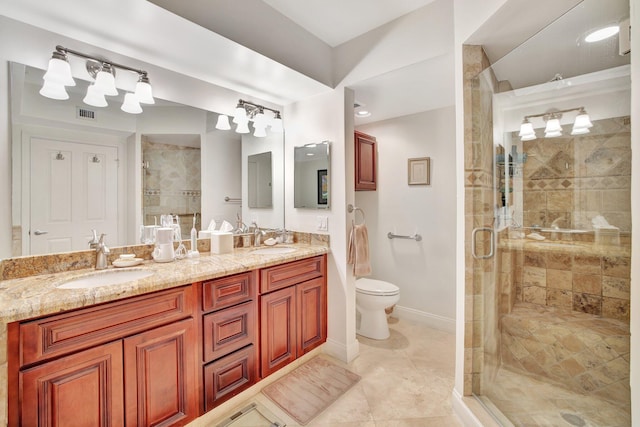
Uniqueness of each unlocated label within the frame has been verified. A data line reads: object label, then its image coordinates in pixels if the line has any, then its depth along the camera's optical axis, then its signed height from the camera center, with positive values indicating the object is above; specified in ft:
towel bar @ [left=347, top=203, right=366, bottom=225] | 7.51 +0.15
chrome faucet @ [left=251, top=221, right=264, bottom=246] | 8.11 -0.60
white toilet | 8.27 -2.84
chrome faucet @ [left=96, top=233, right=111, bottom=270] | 5.23 -0.76
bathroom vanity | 3.41 -1.98
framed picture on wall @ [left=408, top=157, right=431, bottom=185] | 9.39 +1.47
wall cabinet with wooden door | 9.07 +1.79
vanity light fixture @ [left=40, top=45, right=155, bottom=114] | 4.88 +2.56
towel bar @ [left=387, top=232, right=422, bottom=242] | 9.63 -0.85
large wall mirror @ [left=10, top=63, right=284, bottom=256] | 4.80 +1.00
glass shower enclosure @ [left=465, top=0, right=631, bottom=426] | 4.26 -0.32
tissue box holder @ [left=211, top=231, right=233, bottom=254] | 6.86 -0.70
